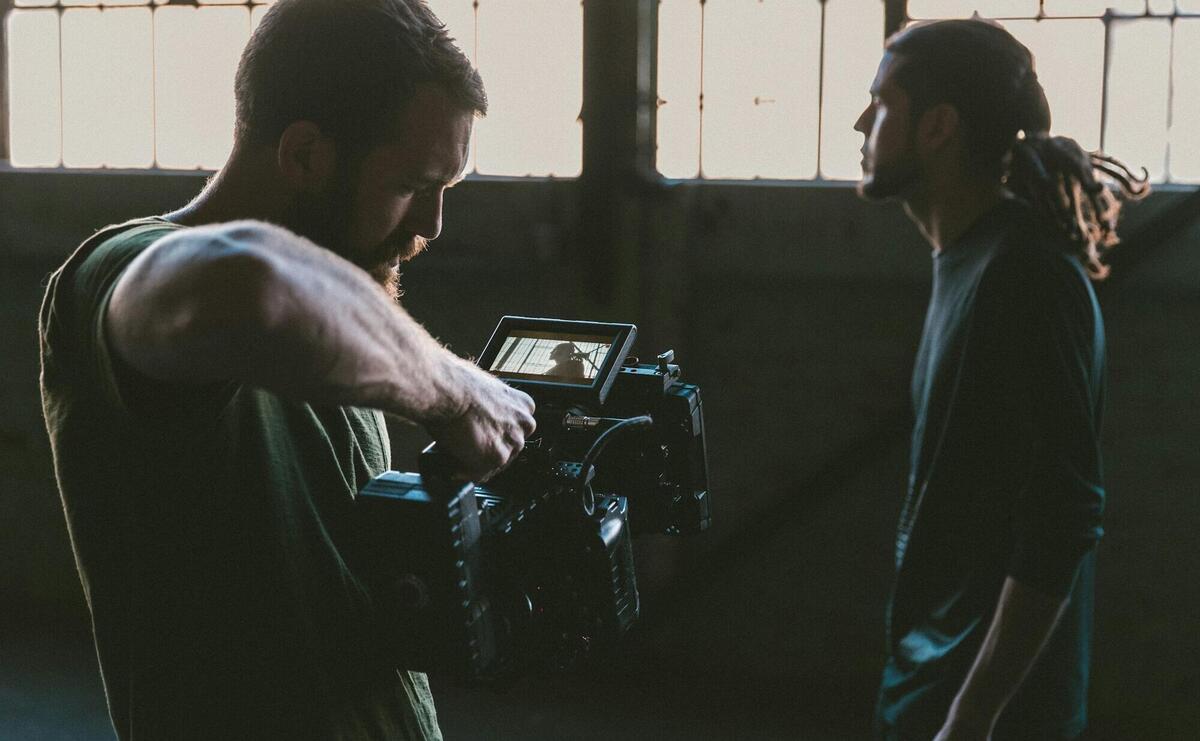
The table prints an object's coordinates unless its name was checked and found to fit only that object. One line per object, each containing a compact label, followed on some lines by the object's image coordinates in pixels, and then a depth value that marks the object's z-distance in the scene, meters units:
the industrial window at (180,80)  3.53
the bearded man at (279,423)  0.78
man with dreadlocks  1.36
